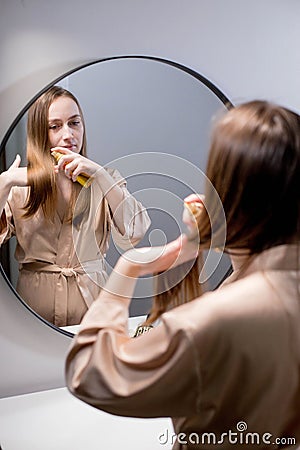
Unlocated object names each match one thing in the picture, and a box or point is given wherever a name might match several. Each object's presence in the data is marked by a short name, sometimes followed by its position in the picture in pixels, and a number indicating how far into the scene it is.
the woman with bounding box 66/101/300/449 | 0.69
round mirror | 1.38
